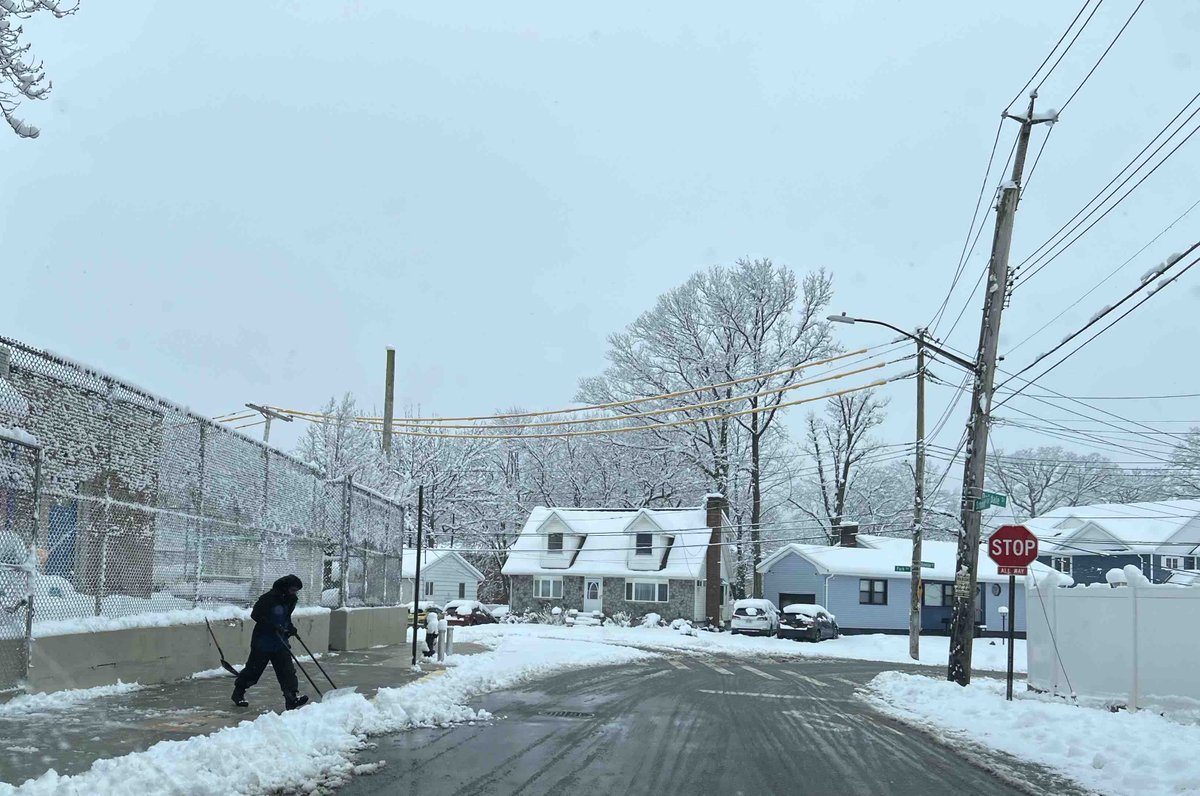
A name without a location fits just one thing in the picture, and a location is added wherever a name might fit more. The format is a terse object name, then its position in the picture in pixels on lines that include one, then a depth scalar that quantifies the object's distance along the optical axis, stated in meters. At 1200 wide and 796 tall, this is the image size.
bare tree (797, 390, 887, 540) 55.12
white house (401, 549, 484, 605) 61.34
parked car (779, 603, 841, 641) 42.22
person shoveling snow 11.75
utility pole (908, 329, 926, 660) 31.27
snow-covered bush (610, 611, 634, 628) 49.25
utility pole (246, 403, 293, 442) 39.46
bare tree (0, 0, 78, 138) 10.40
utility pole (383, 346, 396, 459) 34.41
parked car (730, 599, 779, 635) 43.53
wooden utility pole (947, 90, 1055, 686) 19.22
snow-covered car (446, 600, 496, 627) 45.84
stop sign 15.75
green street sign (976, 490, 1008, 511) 18.37
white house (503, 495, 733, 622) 51.00
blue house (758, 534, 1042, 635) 49.94
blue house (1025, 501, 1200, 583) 47.44
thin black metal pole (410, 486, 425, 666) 17.80
